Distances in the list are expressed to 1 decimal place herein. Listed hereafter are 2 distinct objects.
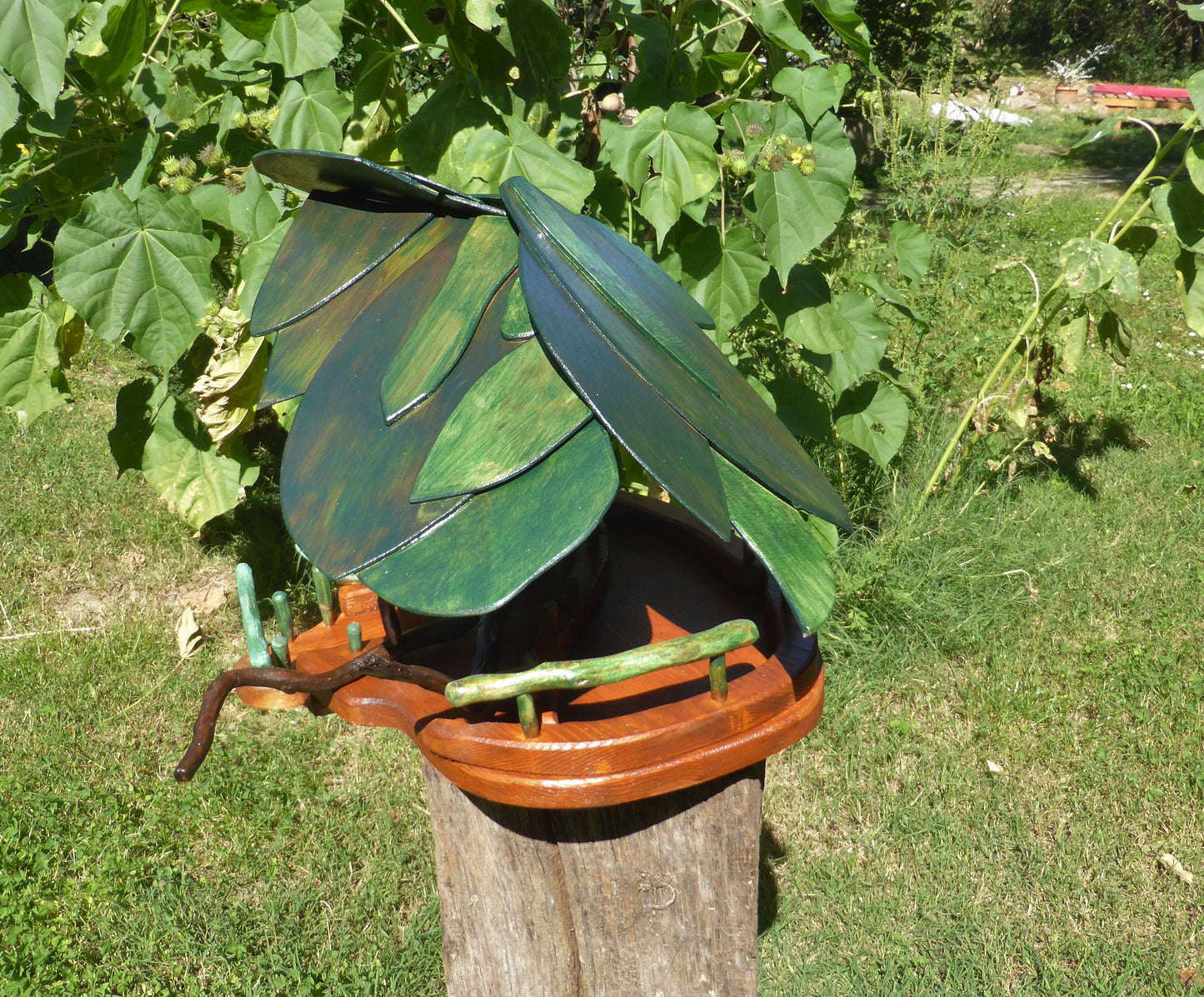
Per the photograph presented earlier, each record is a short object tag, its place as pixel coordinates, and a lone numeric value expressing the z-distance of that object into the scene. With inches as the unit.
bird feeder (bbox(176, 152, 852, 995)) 38.9
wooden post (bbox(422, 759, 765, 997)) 54.4
